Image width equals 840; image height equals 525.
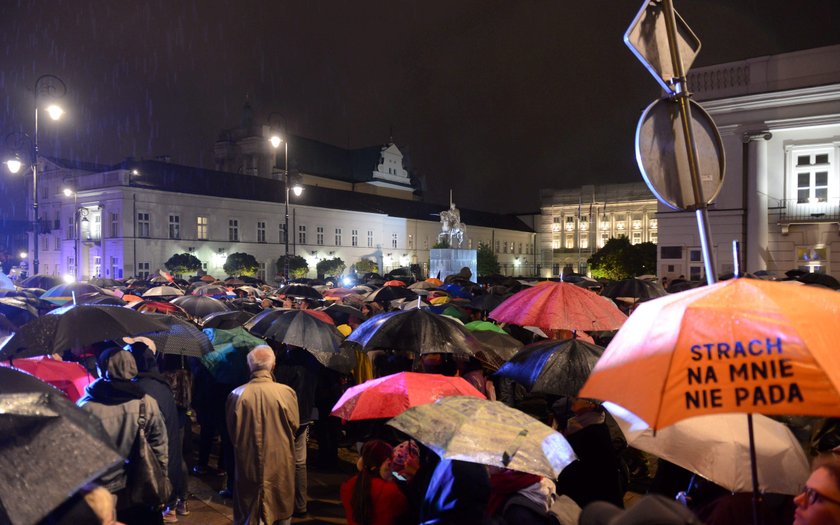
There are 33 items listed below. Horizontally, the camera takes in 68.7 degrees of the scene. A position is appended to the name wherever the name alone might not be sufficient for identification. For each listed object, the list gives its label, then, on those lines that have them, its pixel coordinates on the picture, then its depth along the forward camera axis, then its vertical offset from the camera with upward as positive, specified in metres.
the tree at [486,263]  56.42 -1.03
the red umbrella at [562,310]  6.64 -0.65
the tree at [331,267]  58.22 -1.42
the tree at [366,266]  59.03 -1.35
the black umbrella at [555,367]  5.10 -0.99
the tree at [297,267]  52.88 -1.29
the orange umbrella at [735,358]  2.08 -0.38
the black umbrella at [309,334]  6.84 -0.93
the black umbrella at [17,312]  8.80 -0.87
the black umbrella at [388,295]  12.88 -0.92
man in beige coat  5.08 -1.63
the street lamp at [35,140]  18.20 +3.75
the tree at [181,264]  47.81 -0.92
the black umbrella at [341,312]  10.25 -1.01
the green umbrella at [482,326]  8.25 -1.01
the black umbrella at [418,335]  6.10 -0.85
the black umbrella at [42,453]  2.00 -0.69
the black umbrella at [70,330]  5.15 -0.67
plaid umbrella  6.64 -0.96
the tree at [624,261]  51.00 -0.76
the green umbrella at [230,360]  7.04 -1.25
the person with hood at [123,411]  4.10 -1.09
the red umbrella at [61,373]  5.76 -1.16
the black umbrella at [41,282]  17.76 -0.86
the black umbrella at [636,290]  12.59 -0.79
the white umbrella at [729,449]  3.19 -1.07
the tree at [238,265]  51.12 -1.07
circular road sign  3.31 +0.53
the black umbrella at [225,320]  8.23 -0.93
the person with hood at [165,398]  4.94 -1.19
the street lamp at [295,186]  22.09 +2.94
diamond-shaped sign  3.38 +1.16
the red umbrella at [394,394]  4.53 -1.06
